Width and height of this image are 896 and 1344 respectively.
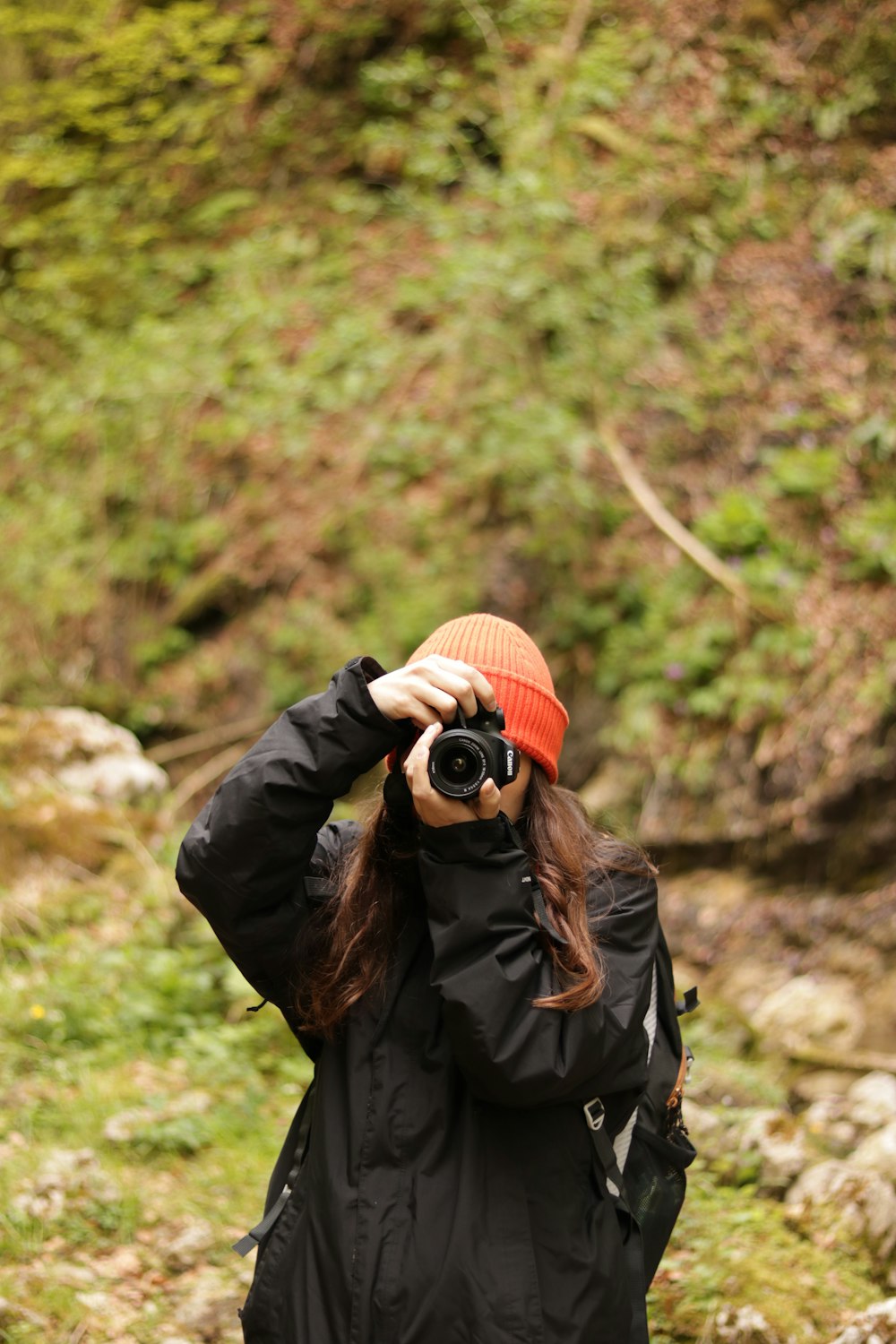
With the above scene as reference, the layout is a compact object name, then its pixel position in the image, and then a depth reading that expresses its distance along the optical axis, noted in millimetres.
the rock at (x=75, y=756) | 5742
